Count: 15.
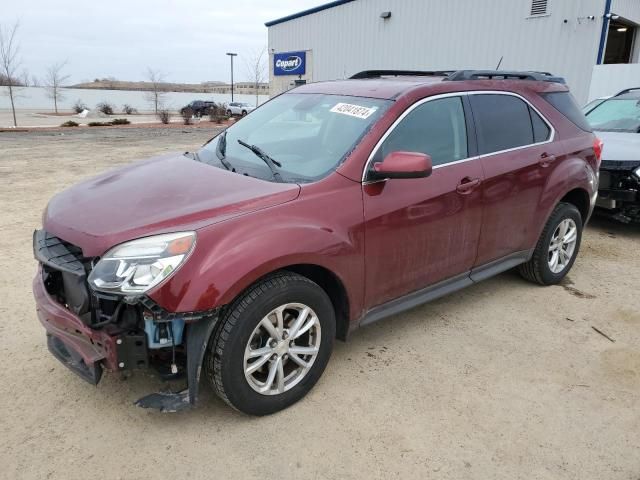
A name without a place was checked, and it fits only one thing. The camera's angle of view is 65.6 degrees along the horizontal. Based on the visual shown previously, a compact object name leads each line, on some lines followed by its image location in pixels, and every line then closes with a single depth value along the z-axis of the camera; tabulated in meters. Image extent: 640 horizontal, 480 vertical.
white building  13.27
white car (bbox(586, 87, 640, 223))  5.71
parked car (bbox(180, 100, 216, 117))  38.86
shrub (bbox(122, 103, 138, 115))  42.29
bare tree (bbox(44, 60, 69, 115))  37.26
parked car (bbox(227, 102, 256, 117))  37.16
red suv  2.33
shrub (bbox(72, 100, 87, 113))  40.09
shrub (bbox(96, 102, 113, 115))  38.69
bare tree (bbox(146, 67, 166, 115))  42.44
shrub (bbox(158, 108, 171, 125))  27.69
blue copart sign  25.75
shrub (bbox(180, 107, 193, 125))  27.62
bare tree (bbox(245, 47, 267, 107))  39.38
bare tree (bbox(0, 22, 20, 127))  25.39
